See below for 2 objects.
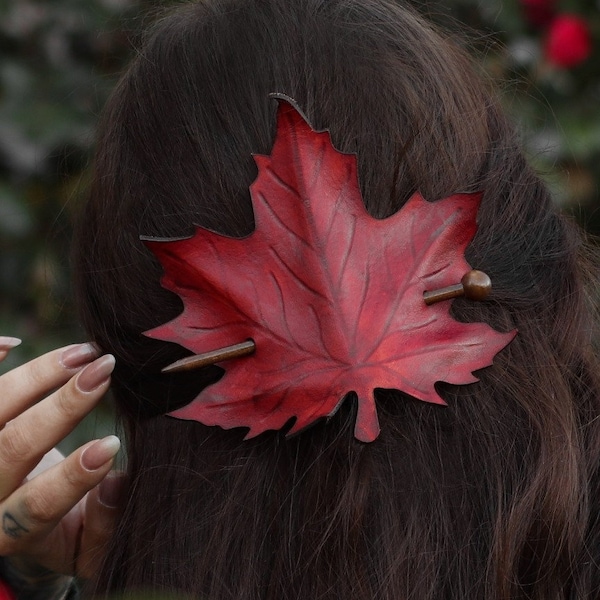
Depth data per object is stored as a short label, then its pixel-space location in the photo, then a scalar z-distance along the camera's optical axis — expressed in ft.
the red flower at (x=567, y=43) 14.71
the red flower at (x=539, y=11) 15.11
